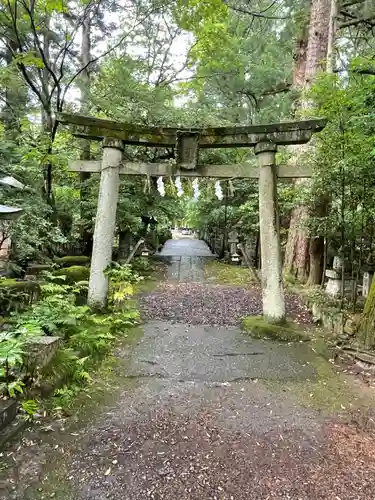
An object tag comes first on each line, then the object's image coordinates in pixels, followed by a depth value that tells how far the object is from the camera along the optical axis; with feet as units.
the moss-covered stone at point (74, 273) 23.03
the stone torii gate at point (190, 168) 18.11
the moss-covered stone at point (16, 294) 14.76
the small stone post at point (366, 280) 21.23
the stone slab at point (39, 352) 10.06
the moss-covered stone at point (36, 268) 21.44
